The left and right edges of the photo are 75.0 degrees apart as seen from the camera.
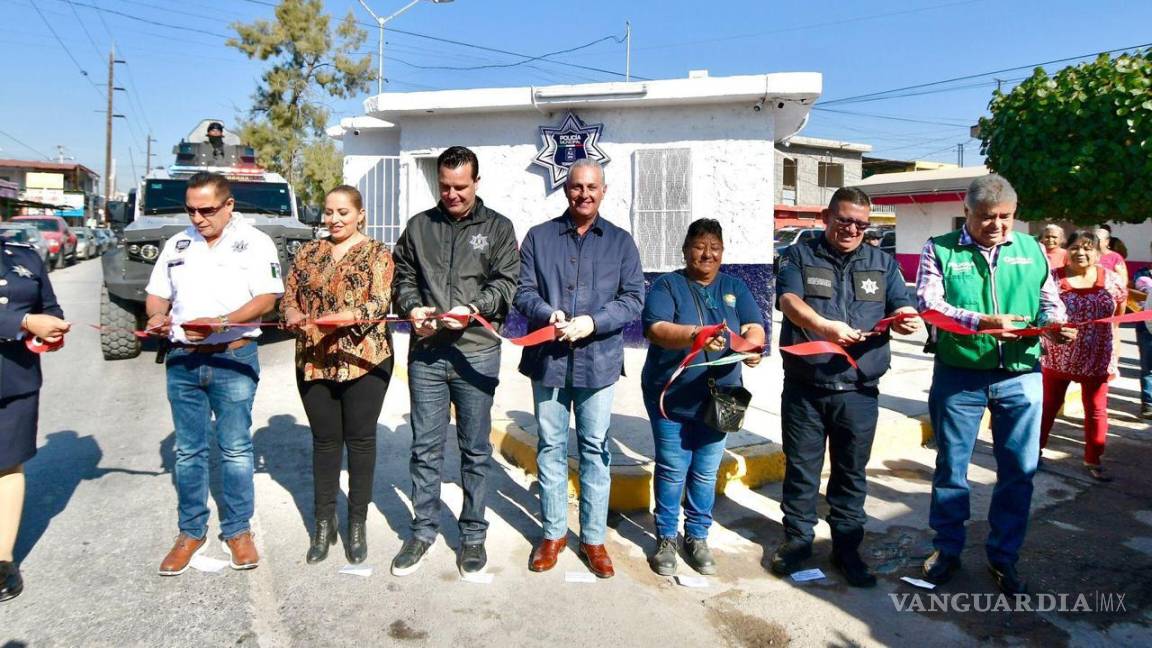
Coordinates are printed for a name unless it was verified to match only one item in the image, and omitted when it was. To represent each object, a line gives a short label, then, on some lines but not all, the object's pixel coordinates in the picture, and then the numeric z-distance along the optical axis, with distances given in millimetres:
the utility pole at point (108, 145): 39375
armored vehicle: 8617
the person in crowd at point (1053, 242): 6816
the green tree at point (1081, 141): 10508
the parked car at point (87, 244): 28734
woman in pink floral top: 5215
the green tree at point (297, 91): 25219
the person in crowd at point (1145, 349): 6883
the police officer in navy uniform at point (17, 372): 3363
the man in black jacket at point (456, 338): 3629
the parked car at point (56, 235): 23328
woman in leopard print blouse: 3619
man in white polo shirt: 3525
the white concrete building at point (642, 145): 8828
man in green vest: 3500
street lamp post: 16086
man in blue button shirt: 3617
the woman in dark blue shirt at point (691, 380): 3676
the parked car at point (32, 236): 18128
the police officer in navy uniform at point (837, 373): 3619
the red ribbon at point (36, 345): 3433
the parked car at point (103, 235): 34188
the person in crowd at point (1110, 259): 6082
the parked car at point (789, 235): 24972
